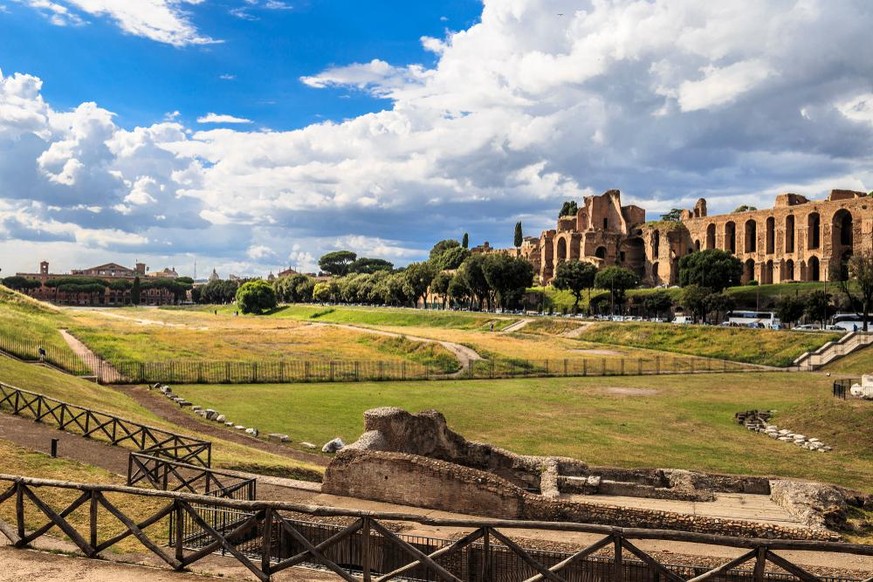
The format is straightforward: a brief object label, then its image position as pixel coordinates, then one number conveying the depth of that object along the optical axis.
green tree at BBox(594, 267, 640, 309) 97.62
